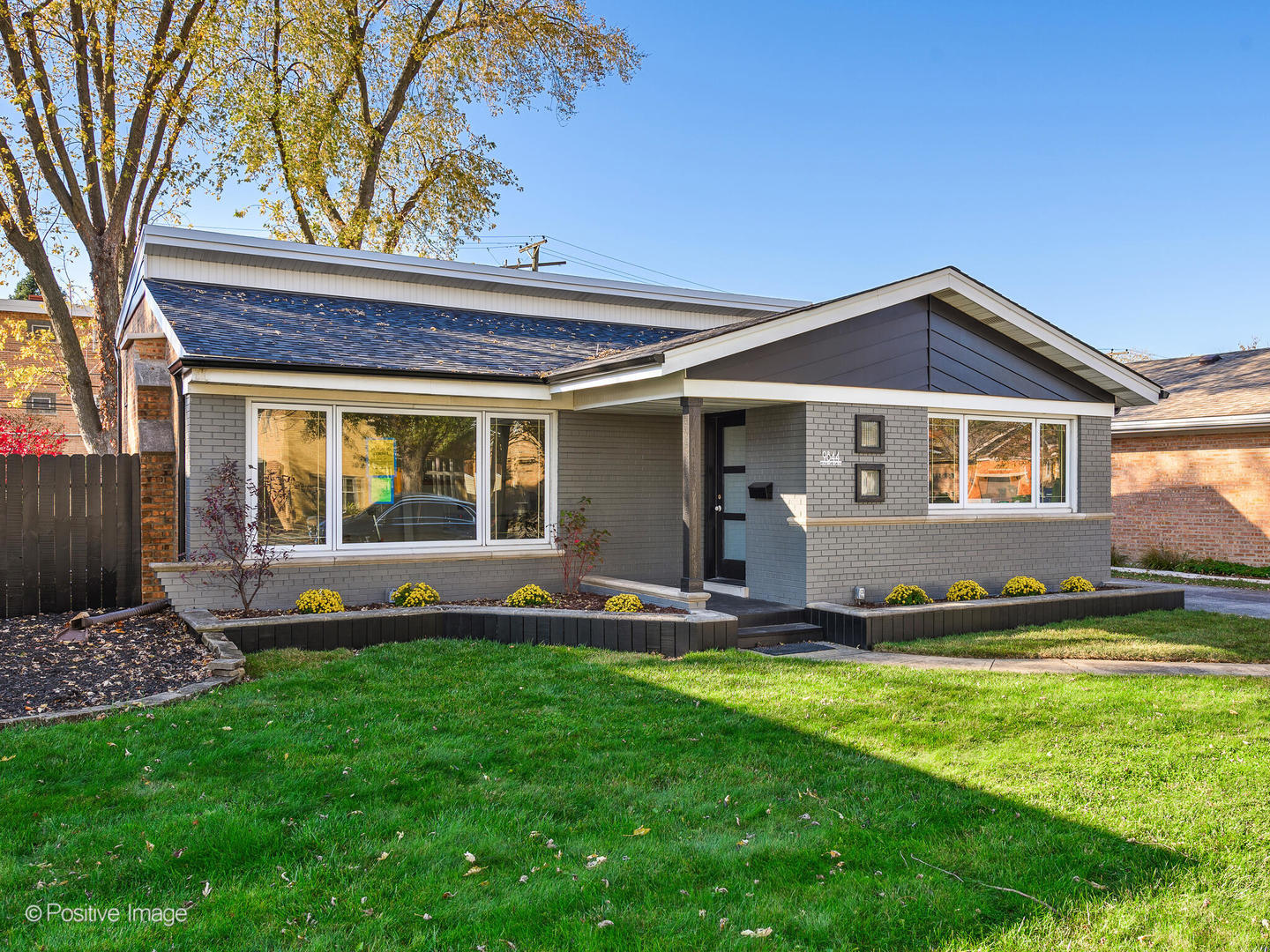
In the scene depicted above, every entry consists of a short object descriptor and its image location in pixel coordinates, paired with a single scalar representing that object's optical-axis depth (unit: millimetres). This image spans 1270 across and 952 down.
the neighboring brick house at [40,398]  26844
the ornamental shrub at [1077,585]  11234
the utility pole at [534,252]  32812
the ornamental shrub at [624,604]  8969
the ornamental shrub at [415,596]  9227
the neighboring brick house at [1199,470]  15227
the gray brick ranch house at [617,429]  9164
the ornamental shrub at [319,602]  8750
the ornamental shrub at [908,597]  9883
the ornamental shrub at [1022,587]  10766
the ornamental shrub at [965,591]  10289
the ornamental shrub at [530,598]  9328
